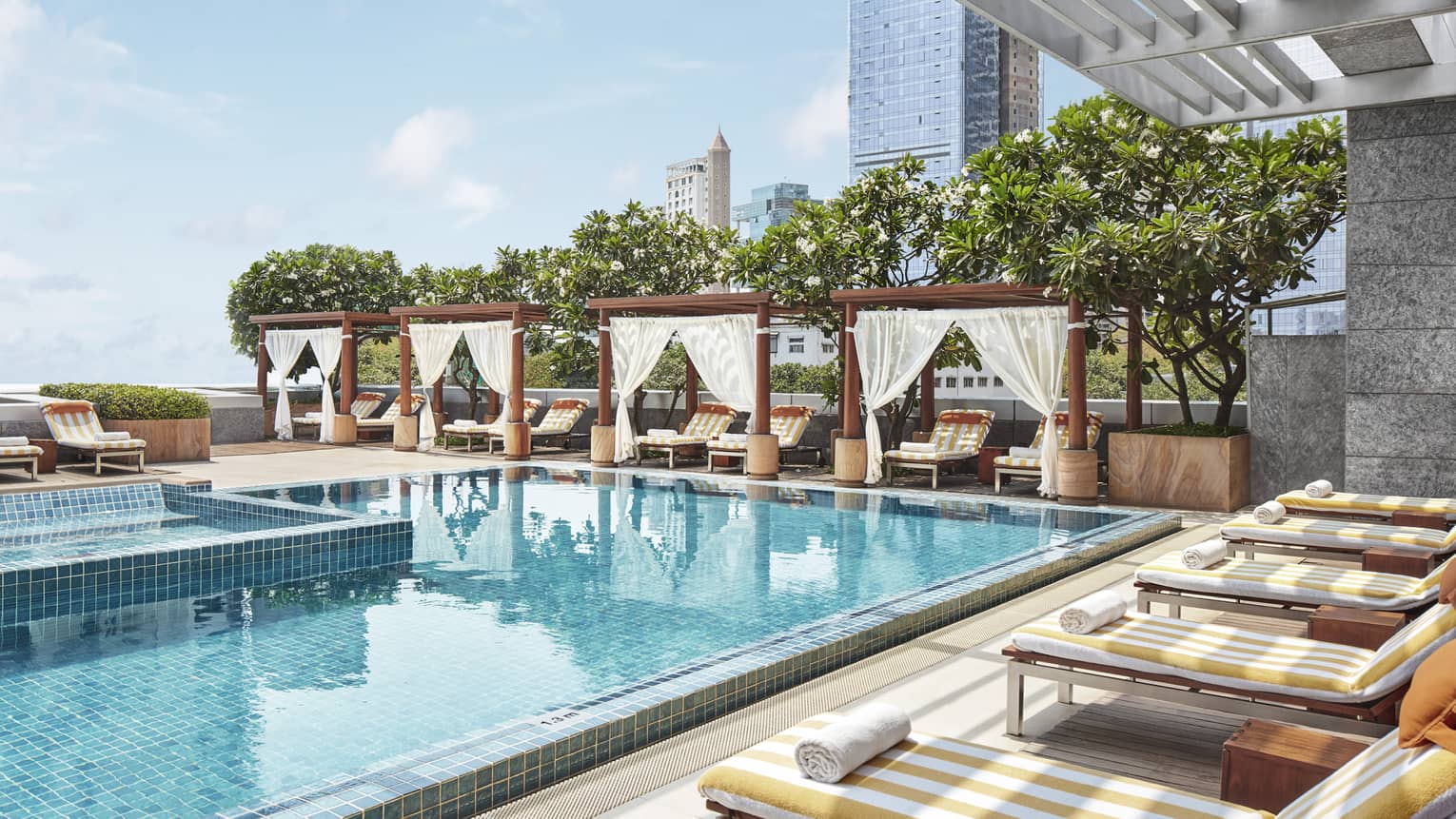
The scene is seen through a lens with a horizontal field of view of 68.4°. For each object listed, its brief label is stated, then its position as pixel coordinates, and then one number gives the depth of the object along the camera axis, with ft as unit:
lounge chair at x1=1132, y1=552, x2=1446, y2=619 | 14.87
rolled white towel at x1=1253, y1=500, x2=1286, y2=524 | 21.81
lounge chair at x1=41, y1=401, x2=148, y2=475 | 40.53
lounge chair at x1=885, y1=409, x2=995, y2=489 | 40.32
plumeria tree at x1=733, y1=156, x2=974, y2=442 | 43.86
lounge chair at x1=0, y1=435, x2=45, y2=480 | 37.11
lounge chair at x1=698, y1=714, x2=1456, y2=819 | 7.48
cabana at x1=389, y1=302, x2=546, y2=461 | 51.60
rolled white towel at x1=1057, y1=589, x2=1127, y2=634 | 12.72
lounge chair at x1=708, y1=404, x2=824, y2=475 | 45.24
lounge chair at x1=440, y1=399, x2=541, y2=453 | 53.62
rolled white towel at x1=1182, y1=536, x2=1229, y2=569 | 17.35
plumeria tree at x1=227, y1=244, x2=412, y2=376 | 79.77
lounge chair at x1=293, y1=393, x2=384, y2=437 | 66.54
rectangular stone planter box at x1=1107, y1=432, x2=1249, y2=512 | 33.14
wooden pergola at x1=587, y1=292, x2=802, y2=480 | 42.86
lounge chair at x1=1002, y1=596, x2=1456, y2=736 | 10.56
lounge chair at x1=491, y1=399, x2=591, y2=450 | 55.31
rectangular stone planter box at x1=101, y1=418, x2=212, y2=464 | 46.16
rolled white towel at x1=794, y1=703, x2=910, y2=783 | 8.61
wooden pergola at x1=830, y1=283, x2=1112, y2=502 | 35.17
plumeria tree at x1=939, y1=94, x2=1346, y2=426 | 32.01
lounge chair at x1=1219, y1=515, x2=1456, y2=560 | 18.94
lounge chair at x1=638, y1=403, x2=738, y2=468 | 47.60
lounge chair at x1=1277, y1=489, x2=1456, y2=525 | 22.75
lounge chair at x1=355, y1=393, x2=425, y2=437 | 61.33
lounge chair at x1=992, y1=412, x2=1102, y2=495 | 38.09
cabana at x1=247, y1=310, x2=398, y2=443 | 60.18
